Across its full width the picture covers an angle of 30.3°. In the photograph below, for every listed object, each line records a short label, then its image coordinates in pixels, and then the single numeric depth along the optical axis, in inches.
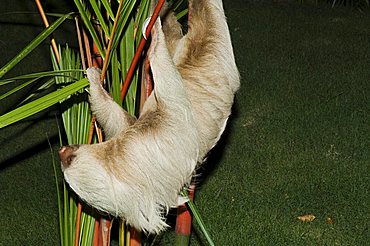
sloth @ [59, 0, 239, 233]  46.4
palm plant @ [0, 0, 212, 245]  51.8
